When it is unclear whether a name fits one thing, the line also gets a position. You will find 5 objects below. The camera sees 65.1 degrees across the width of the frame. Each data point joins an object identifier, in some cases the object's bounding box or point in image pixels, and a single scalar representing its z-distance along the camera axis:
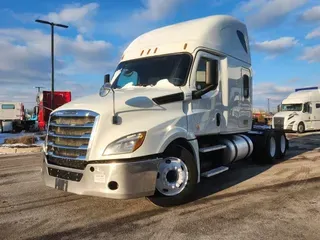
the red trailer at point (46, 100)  19.64
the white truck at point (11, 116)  24.70
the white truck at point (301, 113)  19.27
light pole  14.55
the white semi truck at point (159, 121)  3.65
